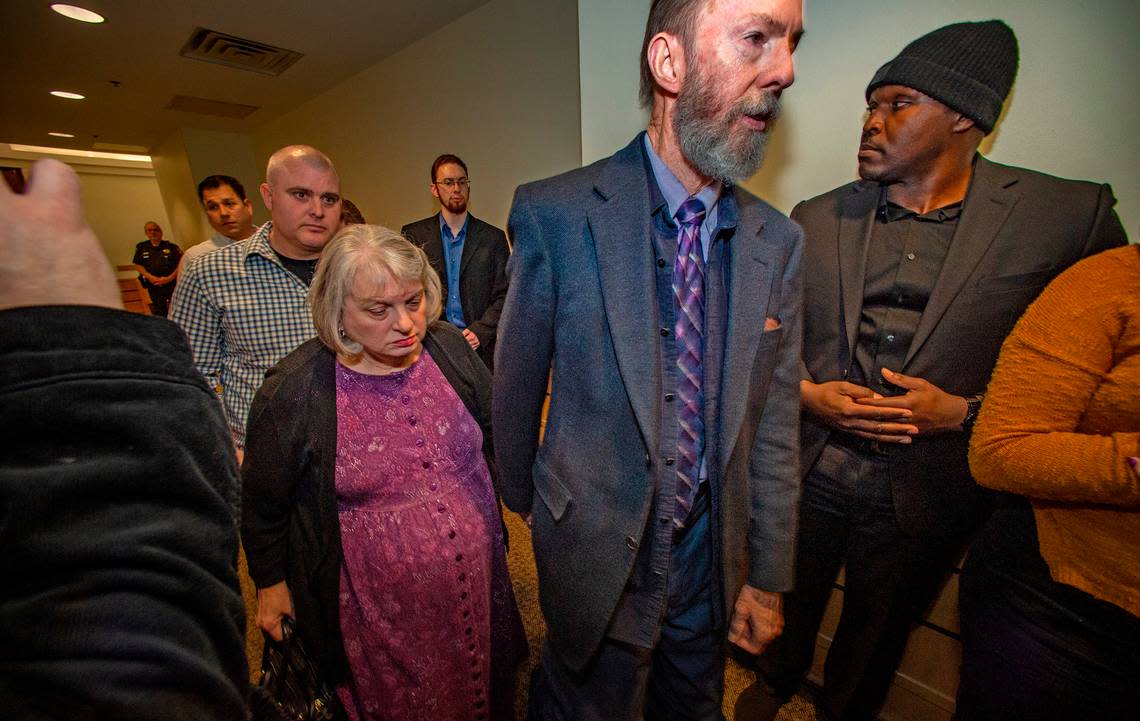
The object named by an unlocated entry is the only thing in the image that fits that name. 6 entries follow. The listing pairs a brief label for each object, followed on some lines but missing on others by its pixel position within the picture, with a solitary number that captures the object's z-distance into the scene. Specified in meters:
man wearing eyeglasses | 3.54
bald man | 1.85
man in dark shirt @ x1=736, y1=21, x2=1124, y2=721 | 1.24
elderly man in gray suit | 0.96
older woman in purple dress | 1.25
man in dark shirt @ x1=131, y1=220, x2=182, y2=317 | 6.71
